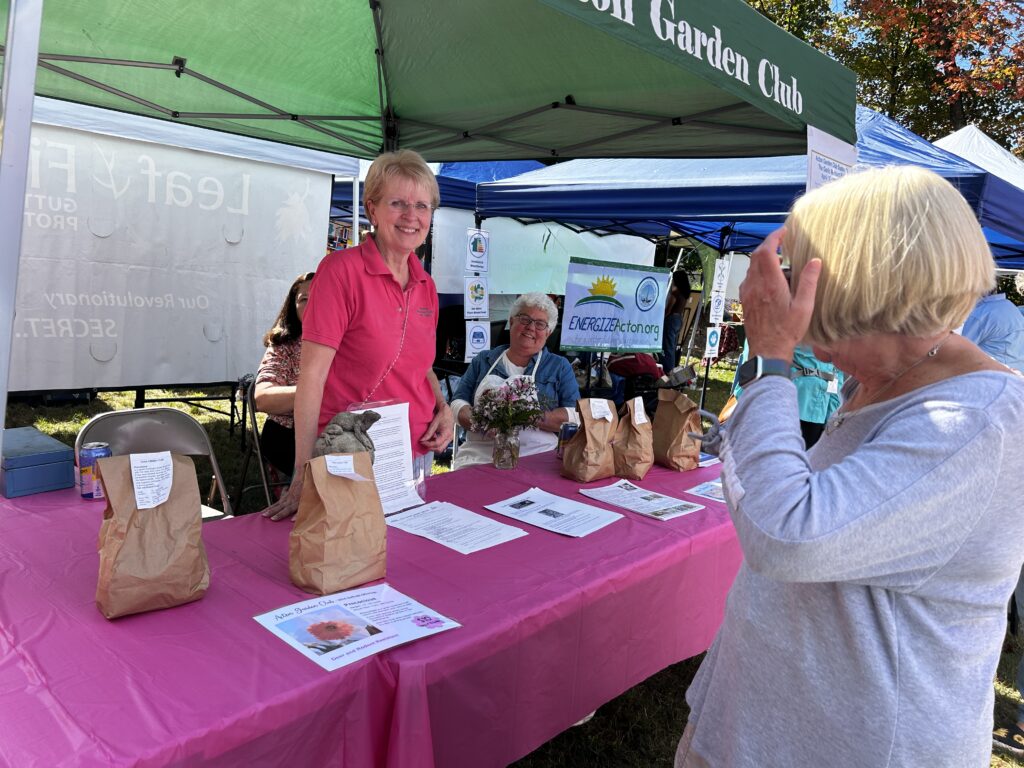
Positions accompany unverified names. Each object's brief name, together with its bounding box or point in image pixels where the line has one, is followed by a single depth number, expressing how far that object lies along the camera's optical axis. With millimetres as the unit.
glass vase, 2404
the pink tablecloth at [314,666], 940
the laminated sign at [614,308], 5441
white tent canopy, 5797
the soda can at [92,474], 1810
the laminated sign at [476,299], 5242
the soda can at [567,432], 2442
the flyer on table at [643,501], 2016
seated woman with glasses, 3078
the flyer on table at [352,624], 1125
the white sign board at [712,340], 7432
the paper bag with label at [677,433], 2570
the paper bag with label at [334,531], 1289
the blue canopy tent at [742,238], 6455
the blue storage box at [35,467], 1801
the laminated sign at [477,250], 5176
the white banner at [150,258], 3941
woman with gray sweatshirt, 687
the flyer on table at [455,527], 1658
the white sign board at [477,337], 5332
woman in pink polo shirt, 1787
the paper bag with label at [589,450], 2299
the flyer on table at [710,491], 2252
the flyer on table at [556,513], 1823
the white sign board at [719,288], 7086
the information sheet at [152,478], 1163
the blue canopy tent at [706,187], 3570
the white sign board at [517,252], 6227
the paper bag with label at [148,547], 1140
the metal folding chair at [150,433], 2262
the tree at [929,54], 9914
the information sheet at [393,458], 1646
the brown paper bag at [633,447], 2402
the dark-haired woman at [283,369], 3053
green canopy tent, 2074
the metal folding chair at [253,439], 3208
